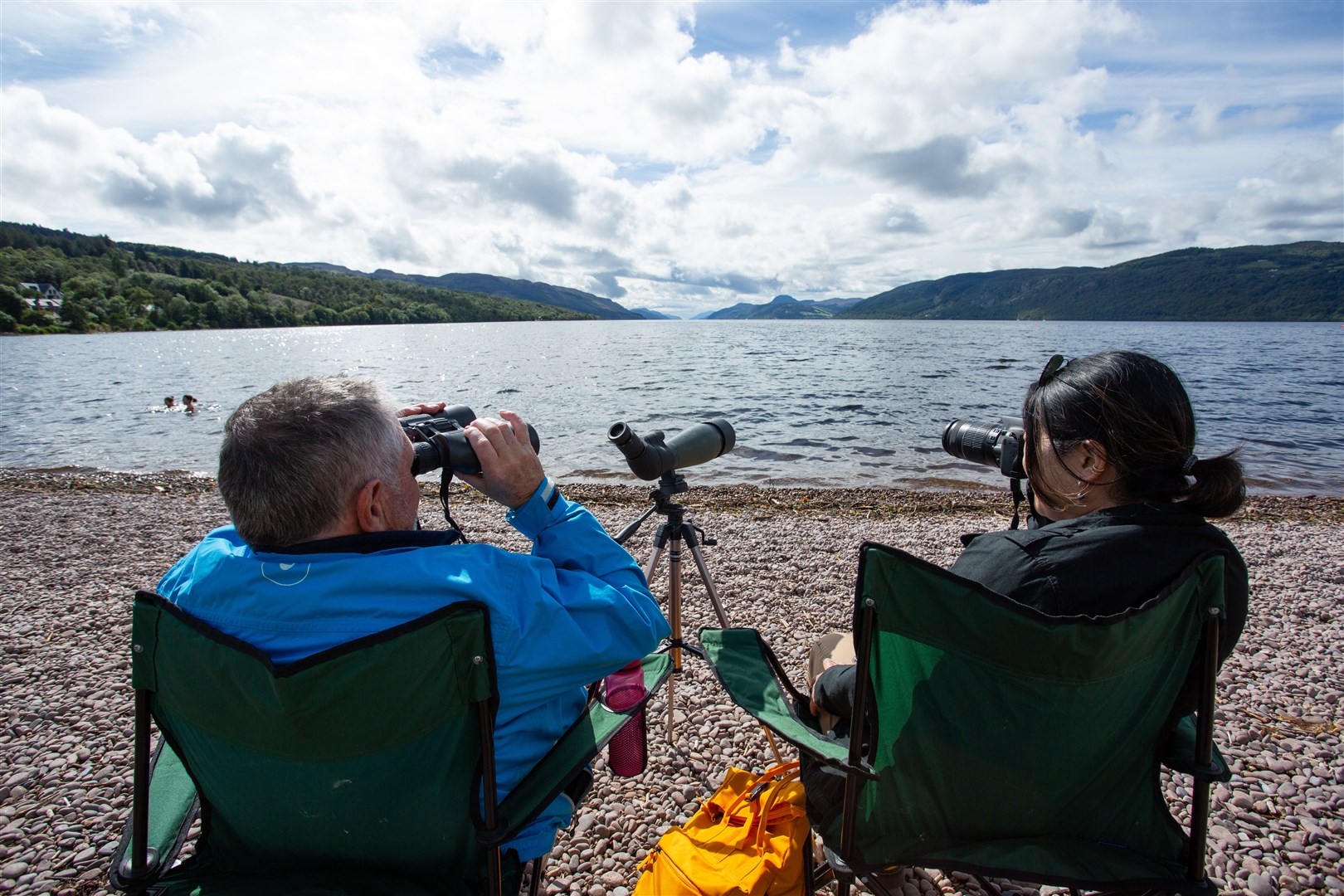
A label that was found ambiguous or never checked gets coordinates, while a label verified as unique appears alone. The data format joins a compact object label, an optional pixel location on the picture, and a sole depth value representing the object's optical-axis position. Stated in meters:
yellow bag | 2.07
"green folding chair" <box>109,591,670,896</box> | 1.39
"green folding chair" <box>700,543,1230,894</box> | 1.63
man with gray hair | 1.45
